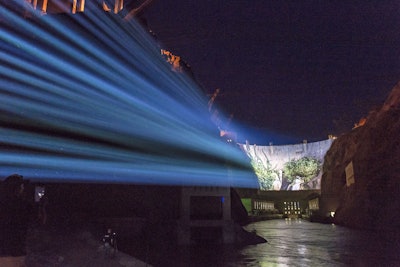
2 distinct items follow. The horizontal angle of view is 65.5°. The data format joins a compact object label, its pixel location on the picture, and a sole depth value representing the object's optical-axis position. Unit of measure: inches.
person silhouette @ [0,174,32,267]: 213.6
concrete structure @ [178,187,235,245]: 888.9
